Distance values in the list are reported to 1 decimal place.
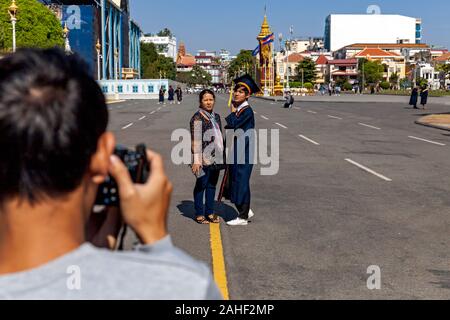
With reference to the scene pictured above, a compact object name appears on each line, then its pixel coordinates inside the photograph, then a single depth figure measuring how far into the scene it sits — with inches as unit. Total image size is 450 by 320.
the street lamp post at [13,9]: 1272.5
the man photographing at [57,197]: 47.5
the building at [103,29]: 3560.5
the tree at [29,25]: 2401.6
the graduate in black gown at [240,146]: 275.9
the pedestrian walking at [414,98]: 1644.7
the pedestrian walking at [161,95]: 2306.8
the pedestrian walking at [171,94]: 2476.6
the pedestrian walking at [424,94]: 1577.3
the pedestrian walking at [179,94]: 2373.0
